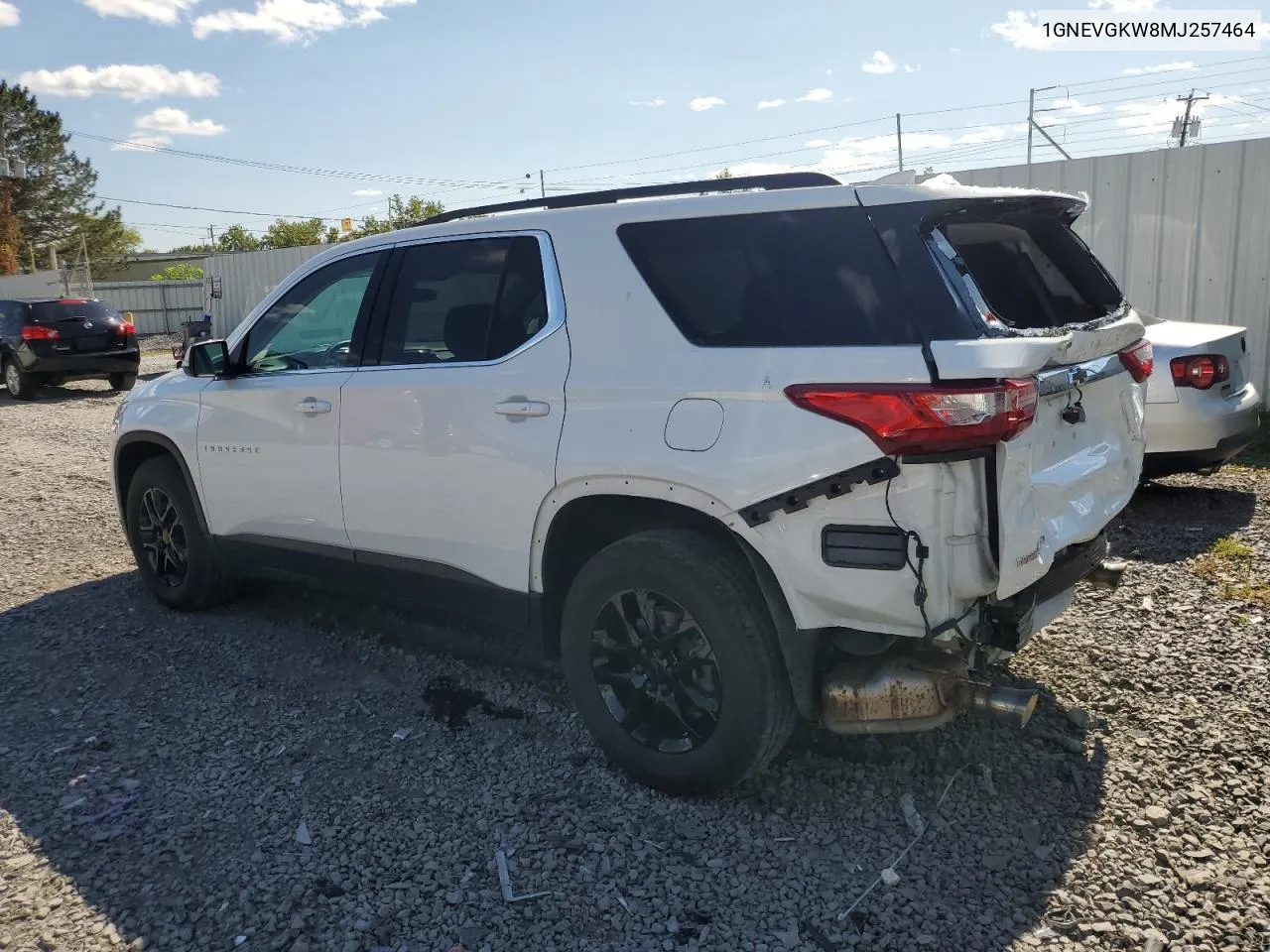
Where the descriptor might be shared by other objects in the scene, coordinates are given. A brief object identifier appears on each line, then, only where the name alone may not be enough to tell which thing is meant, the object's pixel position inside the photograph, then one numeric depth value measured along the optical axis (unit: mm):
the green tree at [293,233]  66812
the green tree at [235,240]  77812
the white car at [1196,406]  6395
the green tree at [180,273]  59525
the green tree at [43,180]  54688
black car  15898
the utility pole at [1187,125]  28569
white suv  2791
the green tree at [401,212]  42581
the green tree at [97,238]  59375
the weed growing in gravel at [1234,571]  5000
